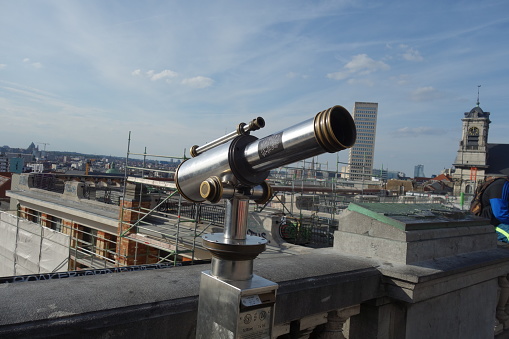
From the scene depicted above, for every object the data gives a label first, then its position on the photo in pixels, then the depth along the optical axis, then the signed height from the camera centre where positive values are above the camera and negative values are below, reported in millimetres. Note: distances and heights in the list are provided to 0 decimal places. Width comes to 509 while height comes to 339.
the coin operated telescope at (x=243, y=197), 1456 -114
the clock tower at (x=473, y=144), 76462 +9882
